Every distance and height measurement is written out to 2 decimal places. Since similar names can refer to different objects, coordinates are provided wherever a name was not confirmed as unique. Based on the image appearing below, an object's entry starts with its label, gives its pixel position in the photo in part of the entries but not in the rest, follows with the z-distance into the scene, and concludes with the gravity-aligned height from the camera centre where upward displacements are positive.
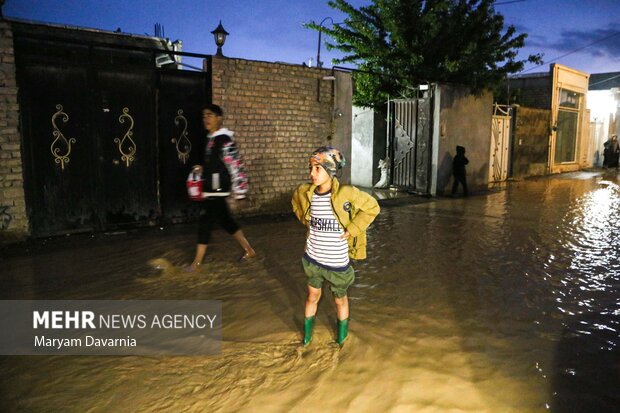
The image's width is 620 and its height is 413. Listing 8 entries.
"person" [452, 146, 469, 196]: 12.98 -0.40
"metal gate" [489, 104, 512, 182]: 16.58 +0.39
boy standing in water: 3.34 -0.53
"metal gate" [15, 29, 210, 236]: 6.92 +0.20
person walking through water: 5.43 -0.29
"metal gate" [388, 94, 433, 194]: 13.34 +0.30
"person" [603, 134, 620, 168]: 23.77 +0.12
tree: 12.85 +3.11
